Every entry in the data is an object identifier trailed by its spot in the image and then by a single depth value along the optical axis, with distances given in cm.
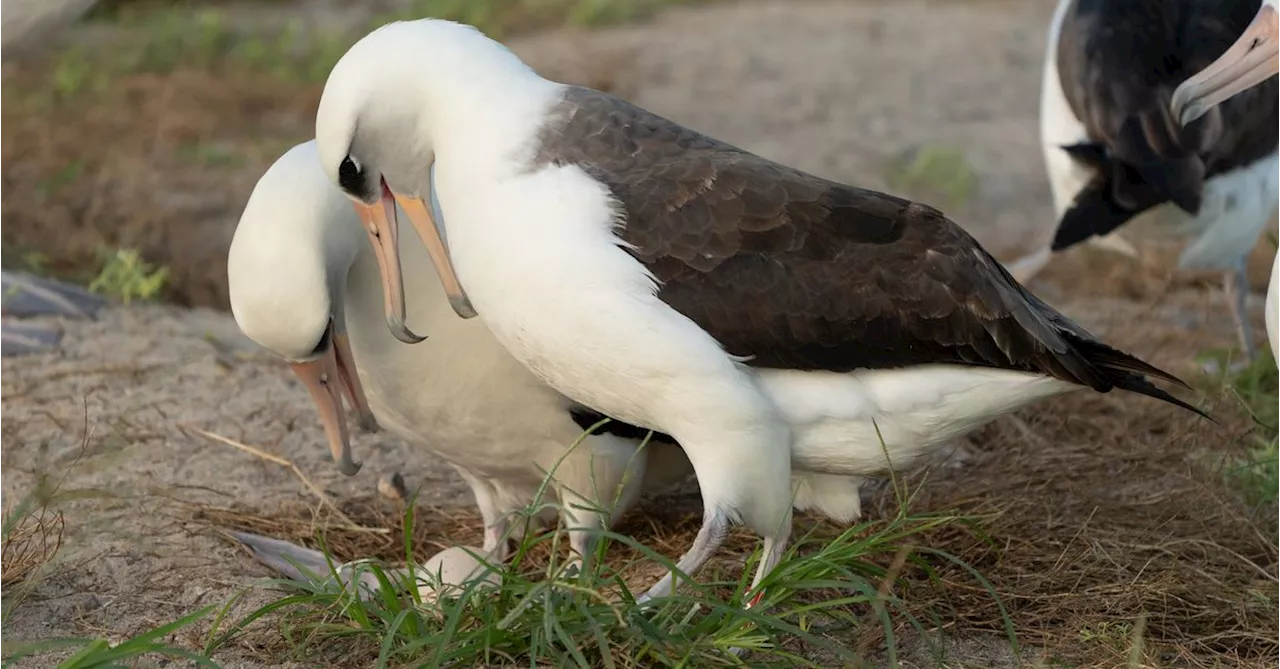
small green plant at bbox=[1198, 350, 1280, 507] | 962
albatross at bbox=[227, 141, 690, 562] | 822
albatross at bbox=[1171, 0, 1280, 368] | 1025
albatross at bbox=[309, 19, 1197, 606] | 749
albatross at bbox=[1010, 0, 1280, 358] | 1292
